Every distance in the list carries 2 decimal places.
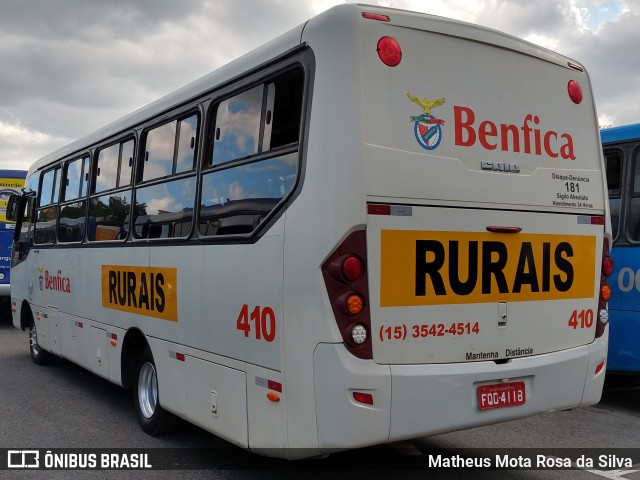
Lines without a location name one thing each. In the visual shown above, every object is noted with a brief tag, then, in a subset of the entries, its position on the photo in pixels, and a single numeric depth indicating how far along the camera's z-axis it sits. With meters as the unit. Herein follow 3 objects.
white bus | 3.99
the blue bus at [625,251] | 7.02
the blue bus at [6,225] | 14.98
